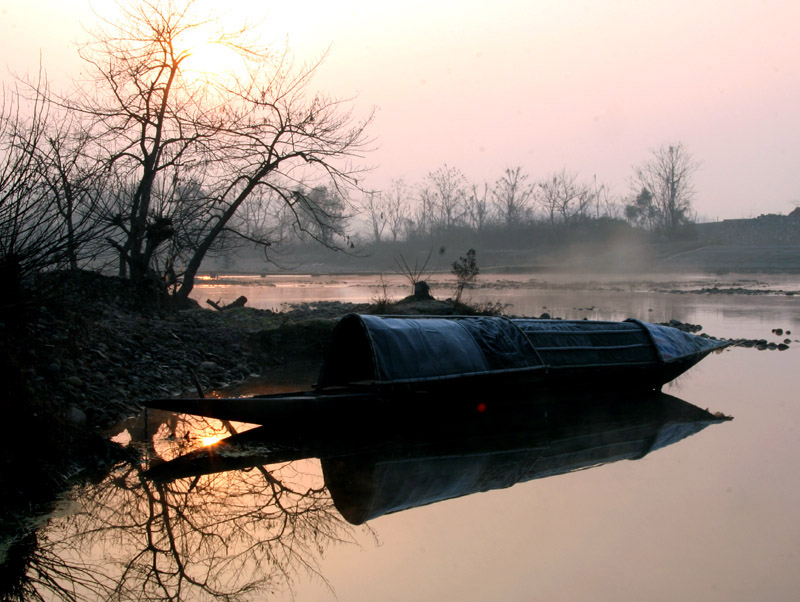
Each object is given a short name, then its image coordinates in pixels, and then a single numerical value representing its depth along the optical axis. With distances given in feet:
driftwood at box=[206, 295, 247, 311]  62.10
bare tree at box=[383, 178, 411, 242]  280.51
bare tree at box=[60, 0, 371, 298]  47.47
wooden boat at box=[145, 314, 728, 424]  25.14
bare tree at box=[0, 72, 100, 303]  20.99
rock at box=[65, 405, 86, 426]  24.64
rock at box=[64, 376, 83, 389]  26.84
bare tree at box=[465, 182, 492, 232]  243.27
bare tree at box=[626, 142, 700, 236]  212.23
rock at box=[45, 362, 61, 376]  26.00
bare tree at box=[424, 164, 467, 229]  246.45
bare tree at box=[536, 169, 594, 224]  226.38
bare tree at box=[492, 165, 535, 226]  239.91
